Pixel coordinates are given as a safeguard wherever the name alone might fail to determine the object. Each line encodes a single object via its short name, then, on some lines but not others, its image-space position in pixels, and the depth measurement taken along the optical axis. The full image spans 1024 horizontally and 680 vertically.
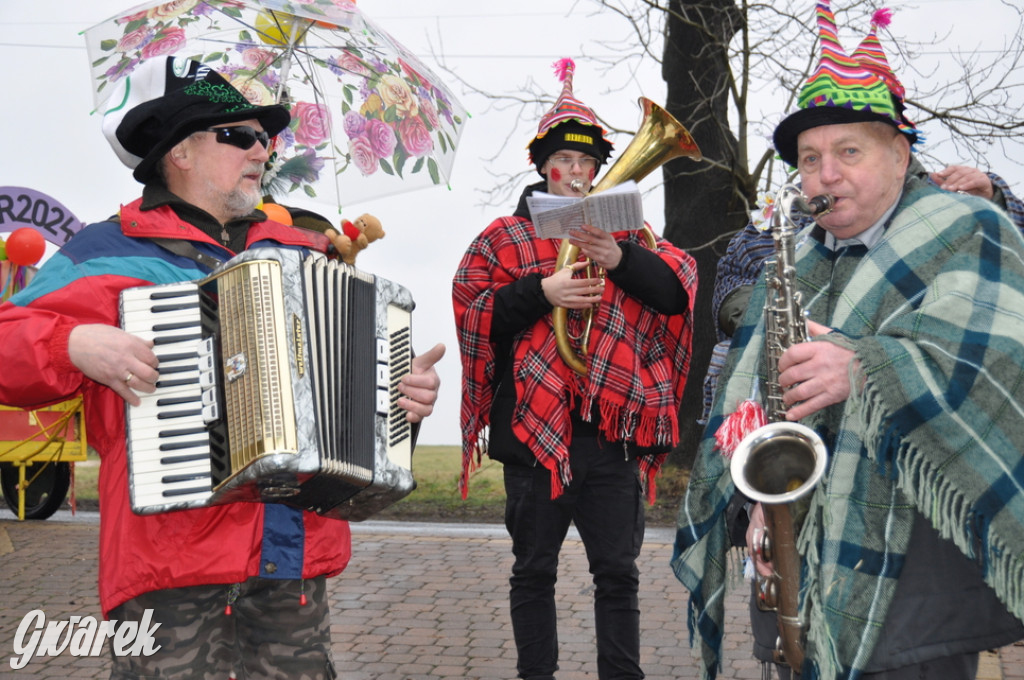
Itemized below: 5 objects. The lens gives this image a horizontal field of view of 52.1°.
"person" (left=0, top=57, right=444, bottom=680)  2.77
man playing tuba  4.25
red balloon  9.76
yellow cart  9.17
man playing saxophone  2.51
